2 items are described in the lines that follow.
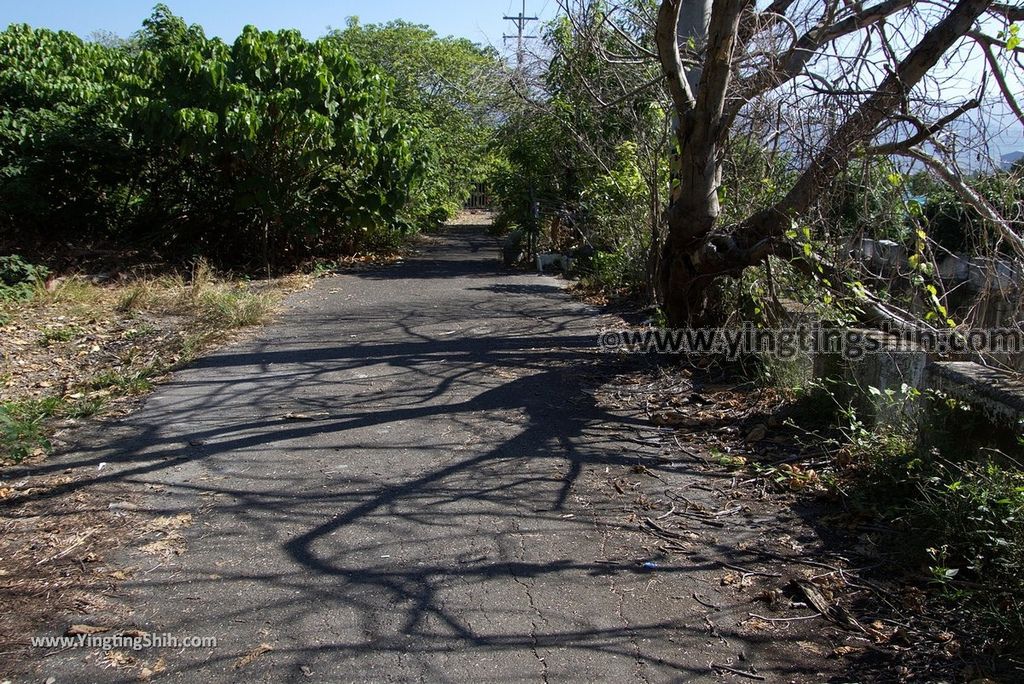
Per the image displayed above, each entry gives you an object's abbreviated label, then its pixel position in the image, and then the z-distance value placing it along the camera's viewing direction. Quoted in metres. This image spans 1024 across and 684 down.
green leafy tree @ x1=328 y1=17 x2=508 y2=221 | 25.69
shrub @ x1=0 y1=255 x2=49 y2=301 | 10.48
